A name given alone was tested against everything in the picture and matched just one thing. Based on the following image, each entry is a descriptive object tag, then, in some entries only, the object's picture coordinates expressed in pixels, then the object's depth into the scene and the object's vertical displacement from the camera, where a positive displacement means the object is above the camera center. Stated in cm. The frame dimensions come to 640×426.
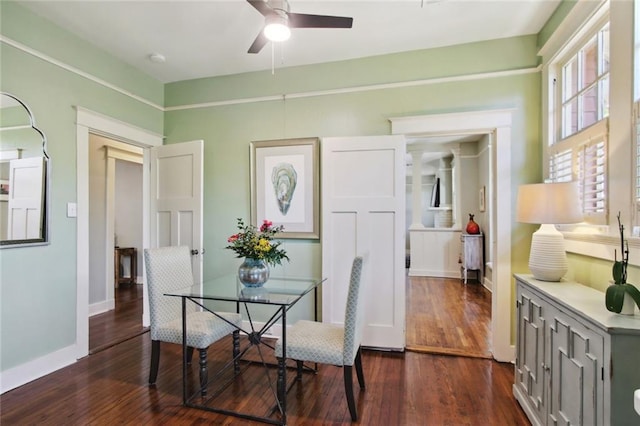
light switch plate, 278 +0
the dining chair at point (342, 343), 197 -84
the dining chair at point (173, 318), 226 -83
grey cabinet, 123 -66
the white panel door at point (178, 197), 344 +16
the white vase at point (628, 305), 136 -38
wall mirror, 236 +26
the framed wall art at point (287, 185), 330 +29
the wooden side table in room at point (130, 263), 535 -89
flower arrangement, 234 -26
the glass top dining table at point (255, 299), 200 -58
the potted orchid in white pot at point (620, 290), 135 -32
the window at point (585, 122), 193 +64
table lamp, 194 -1
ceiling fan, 193 +119
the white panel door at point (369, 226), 301 -13
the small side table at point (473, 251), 584 -68
